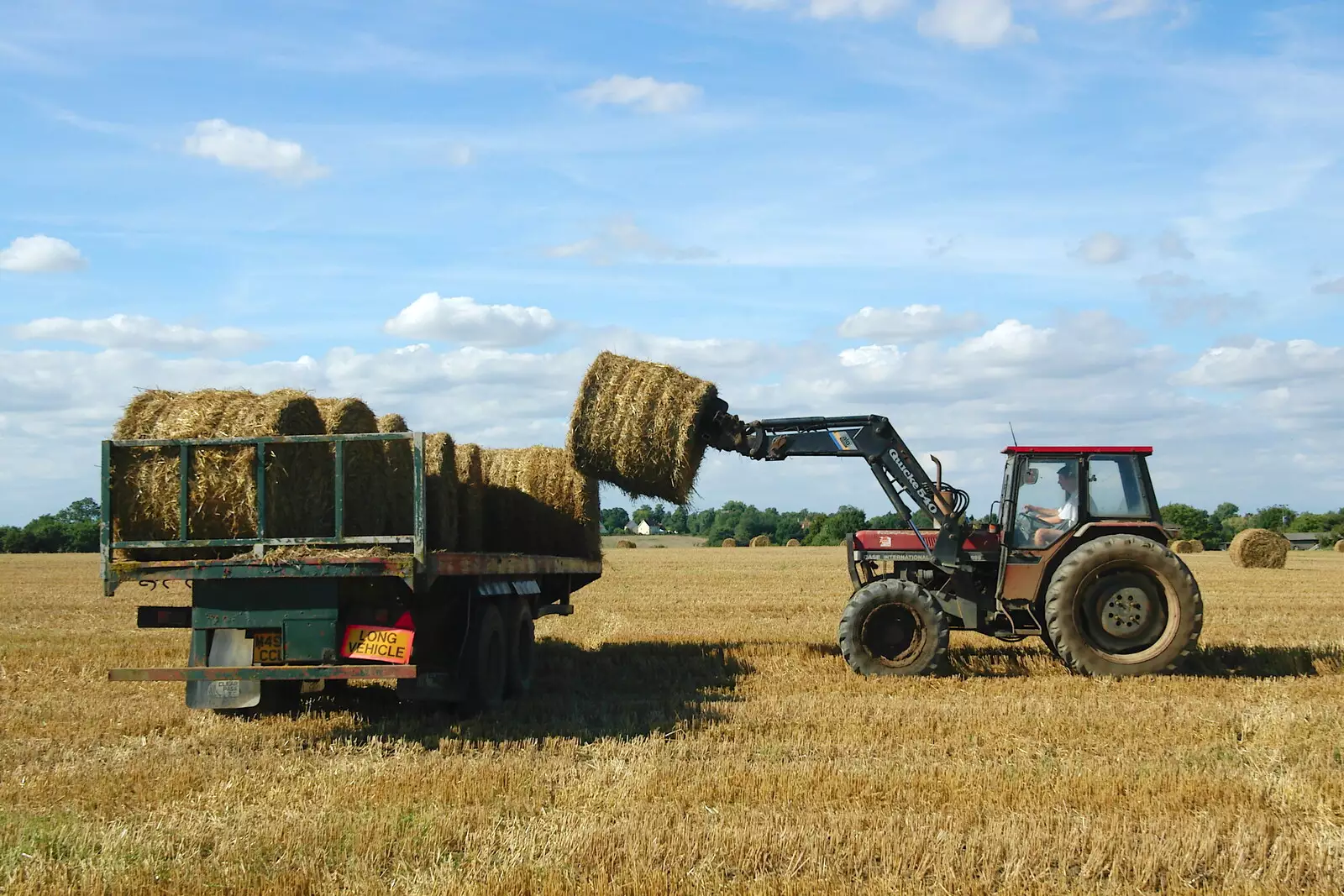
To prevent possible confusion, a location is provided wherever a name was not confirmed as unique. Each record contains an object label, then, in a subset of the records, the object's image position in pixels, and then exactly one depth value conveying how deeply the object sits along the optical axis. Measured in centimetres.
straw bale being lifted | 1054
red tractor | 1098
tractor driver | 1151
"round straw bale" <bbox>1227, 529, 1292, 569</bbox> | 3356
